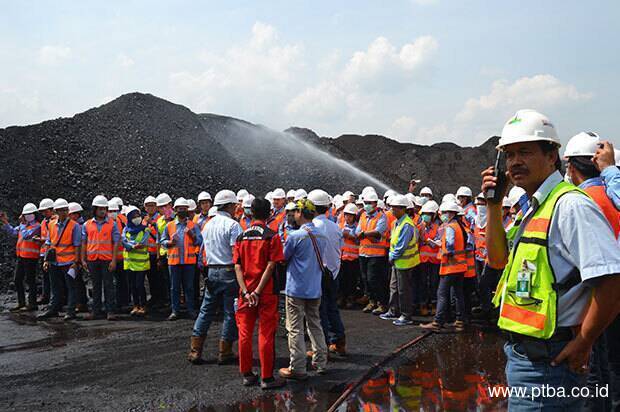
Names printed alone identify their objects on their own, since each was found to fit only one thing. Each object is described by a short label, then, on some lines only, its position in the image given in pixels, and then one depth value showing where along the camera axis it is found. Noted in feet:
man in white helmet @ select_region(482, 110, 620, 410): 7.52
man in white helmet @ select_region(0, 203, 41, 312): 38.14
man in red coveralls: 19.35
